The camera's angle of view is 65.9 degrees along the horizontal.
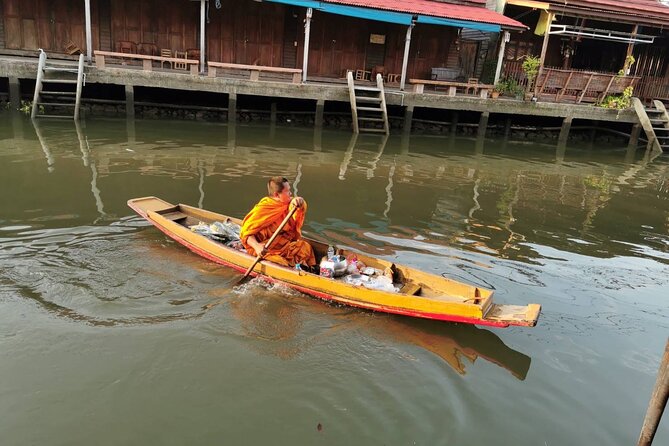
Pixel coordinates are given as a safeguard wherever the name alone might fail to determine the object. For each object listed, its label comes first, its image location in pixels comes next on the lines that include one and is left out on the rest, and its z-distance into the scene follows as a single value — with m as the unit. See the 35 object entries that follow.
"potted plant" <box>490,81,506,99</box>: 16.91
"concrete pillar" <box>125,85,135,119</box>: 15.13
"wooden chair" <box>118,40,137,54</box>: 17.00
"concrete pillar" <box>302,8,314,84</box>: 15.70
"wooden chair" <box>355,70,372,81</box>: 18.68
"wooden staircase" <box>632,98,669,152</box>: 17.08
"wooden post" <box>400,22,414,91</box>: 16.72
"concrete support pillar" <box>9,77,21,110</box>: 14.51
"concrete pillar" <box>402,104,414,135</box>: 16.72
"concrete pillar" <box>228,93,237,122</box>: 15.70
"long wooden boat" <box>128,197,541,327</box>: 4.72
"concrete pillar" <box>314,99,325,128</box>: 16.16
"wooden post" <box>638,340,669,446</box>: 2.60
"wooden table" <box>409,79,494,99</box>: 16.14
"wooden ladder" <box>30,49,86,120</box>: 13.95
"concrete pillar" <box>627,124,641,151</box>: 17.62
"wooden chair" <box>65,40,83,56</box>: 16.19
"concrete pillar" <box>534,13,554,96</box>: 16.89
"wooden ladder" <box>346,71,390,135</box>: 15.90
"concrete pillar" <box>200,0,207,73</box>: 15.23
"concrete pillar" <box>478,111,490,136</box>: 17.27
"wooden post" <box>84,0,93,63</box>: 15.02
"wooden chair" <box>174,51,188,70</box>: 17.33
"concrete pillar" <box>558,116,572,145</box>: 17.47
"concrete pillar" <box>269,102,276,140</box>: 16.72
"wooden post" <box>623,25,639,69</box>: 17.22
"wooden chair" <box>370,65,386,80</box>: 18.82
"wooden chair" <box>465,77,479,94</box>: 16.32
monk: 5.70
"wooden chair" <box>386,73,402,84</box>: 18.92
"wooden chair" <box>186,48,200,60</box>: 17.45
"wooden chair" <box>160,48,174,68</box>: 17.00
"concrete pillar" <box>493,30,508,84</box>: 16.88
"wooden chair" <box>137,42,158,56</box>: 17.22
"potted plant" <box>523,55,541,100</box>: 16.81
